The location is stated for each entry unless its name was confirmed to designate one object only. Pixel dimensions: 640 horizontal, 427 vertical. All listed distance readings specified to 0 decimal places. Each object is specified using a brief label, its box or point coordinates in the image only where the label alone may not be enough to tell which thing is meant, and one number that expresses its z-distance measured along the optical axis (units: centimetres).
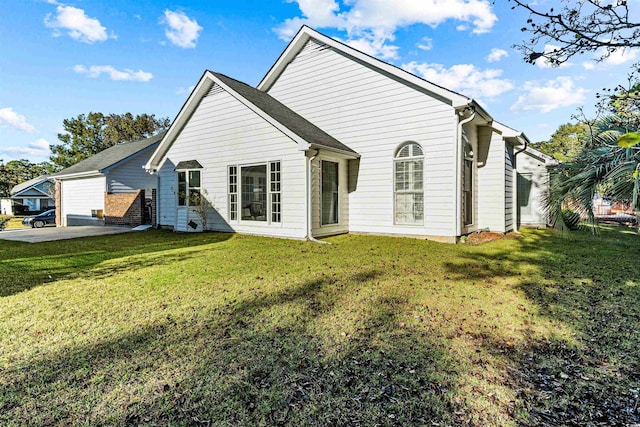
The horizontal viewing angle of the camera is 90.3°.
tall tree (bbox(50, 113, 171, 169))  3753
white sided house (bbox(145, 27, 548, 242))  926
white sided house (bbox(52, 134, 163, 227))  1620
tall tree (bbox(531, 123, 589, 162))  3328
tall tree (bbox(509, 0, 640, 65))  279
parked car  1938
